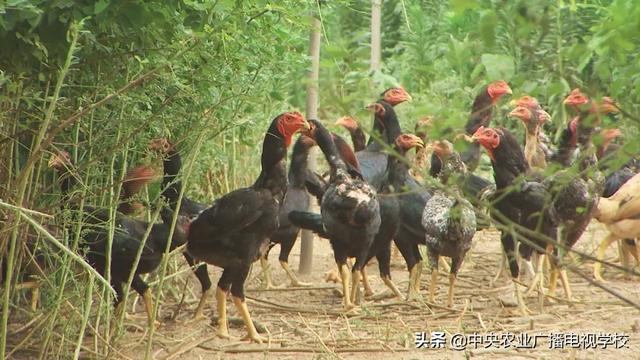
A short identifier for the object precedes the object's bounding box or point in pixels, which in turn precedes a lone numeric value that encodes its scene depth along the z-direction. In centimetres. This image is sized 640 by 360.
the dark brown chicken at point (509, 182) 1302
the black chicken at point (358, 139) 1690
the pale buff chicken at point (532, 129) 1557
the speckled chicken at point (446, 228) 1323
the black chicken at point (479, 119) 1545
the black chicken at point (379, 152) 1509
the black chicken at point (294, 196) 1470
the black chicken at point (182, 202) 1117
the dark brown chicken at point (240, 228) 1212
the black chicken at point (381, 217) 1382
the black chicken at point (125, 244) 1119
